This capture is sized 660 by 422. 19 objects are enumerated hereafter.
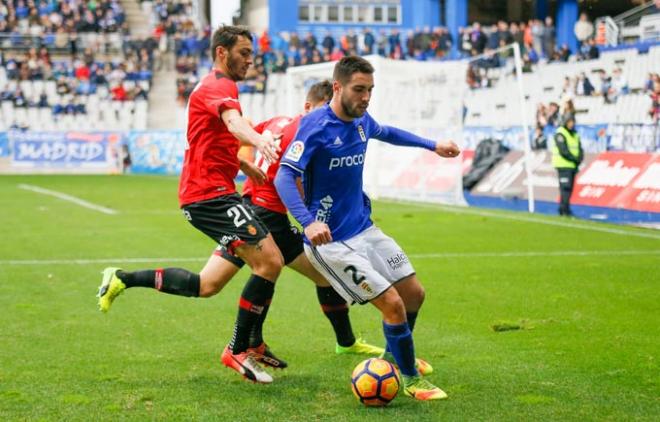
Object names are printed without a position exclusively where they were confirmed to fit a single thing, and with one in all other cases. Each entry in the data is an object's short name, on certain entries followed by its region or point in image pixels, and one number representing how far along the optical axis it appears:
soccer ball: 5.53
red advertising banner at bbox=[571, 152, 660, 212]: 16.58
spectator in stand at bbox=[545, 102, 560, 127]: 22.62
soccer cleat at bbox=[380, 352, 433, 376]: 6.29
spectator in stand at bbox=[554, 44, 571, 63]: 33.34
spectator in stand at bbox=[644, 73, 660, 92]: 21.75
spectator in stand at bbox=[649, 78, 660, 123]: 19.56
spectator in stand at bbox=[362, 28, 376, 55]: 45.16
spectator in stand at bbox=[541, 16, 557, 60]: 37.34
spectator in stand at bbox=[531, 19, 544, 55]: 38.06
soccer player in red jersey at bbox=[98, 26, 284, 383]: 6.25
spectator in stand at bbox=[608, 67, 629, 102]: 25.10
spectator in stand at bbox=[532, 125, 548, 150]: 21.91
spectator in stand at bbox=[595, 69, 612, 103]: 25.81
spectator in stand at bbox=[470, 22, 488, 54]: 40.02
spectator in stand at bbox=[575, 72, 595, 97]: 26.93
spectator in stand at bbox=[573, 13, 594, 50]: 34.75
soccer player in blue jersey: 5.74
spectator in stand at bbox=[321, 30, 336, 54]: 46.04
